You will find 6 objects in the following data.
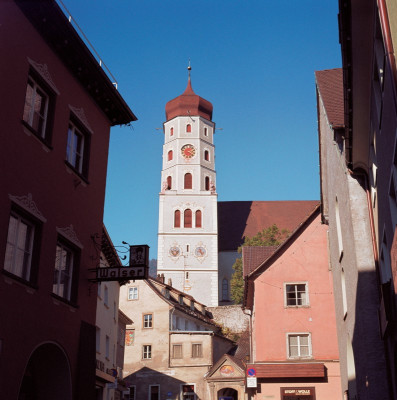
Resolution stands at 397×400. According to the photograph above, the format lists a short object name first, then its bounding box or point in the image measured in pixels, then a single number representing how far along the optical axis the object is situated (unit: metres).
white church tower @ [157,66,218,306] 74.12
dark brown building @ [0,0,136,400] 11.72
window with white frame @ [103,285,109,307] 25.16
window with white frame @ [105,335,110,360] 25.64
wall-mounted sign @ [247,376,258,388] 26.24
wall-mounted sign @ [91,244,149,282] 14.30
